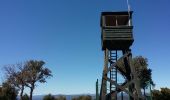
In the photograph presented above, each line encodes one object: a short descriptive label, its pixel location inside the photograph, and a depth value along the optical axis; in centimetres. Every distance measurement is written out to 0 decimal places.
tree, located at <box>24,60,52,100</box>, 3248
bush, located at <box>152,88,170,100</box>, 2013
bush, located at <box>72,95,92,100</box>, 2650
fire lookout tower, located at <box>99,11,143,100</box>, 987
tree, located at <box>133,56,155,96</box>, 2575
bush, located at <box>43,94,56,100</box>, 2883
